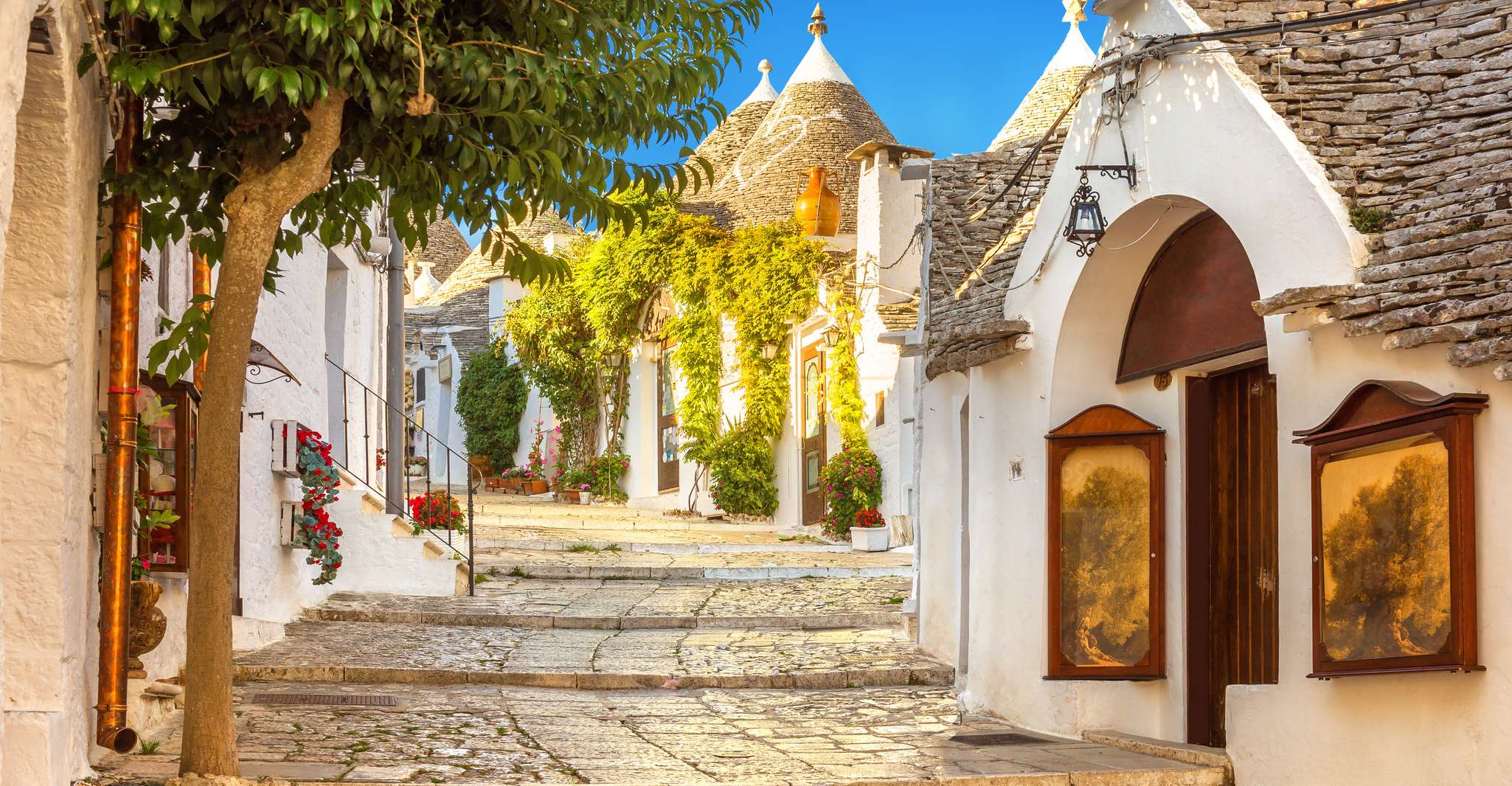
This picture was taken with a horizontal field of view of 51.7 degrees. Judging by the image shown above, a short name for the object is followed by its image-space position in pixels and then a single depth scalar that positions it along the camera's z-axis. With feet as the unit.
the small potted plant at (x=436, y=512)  50.03
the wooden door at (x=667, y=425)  87.40
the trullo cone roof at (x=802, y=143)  80.23
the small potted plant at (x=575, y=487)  89.45
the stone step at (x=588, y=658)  34.40
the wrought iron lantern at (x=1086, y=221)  27.76
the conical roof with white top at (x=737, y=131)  91.56
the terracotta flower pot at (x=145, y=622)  23.07
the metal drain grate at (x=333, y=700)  29.94
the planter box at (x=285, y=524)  39.09
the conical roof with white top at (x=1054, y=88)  81.15
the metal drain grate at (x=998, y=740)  28.66
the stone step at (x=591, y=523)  68.49
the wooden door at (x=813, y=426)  70.28
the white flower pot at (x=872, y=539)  60.13
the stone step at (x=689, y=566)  52.06
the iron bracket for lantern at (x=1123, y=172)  27.61
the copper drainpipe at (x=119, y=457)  20.61
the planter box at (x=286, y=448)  37.93
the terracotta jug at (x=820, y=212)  73.00
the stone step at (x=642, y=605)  42.47
